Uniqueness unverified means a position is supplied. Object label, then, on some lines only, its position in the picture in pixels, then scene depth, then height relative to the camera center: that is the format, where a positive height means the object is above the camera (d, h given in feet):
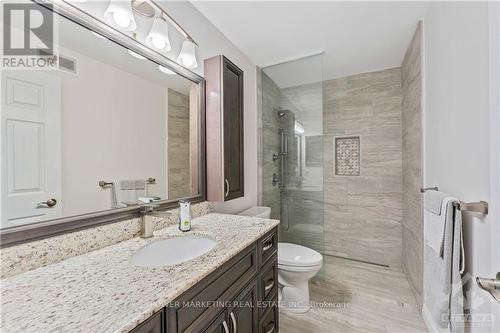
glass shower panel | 7.93 +0.68
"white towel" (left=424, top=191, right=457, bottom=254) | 3.55 -0.99
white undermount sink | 3.58 -1.48
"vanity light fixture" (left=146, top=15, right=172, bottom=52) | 4.16 +2.59
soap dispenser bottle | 4.24 -0.99
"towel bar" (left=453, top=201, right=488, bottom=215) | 2.83 -0.59
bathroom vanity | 1.78 -1.25
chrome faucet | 3.81 -0.93
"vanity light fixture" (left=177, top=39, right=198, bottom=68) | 4.90 +2.58
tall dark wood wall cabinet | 5.54 +1.04
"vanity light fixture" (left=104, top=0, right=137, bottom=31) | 3.47 +2.52
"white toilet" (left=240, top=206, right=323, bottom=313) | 5.89 -3.10
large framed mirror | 2.61 +0.53
